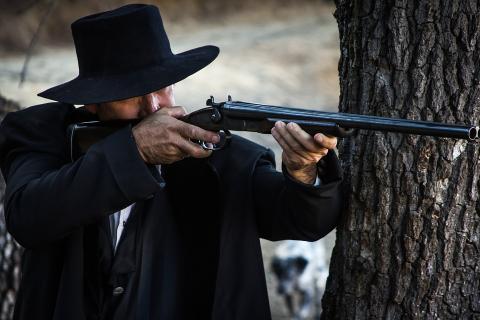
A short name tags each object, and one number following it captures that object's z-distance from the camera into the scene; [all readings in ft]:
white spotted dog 54.39
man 19.62
